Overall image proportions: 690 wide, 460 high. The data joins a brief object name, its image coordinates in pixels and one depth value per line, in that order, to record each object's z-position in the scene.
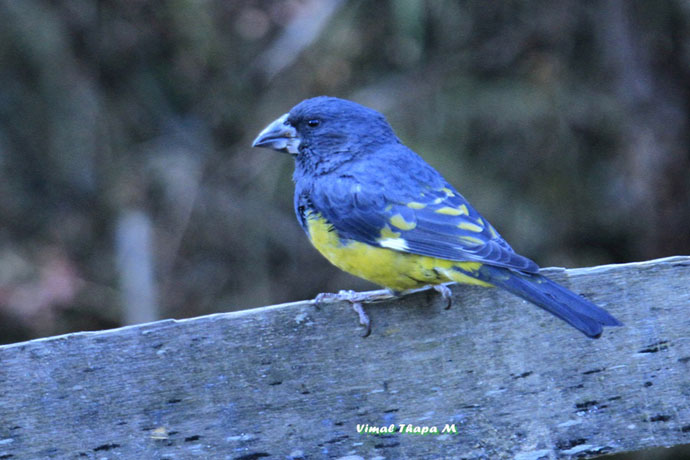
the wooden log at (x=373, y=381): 4.45
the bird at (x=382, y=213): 5.37
